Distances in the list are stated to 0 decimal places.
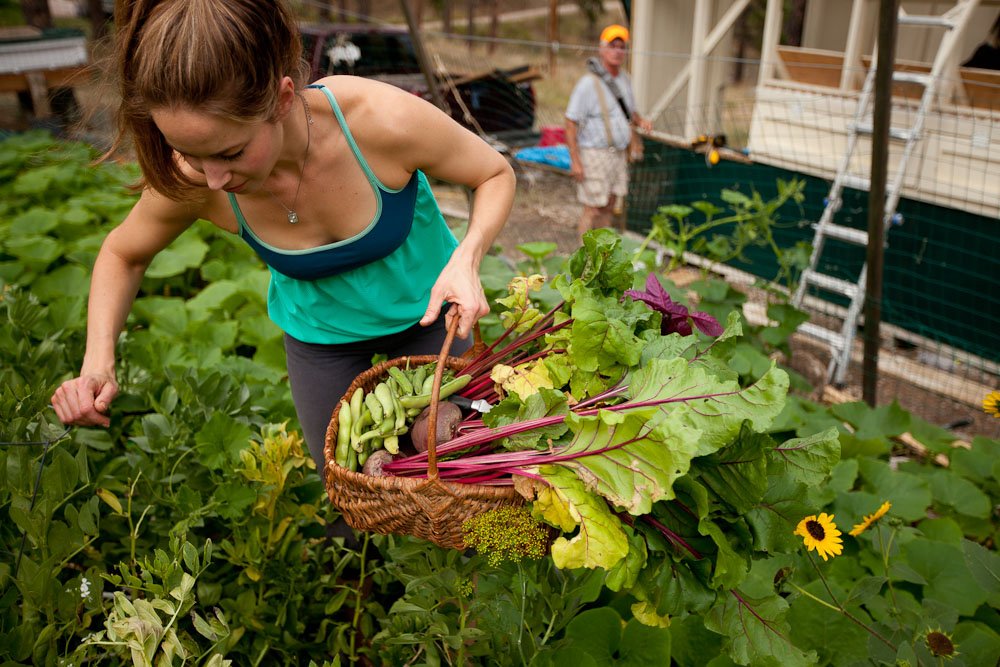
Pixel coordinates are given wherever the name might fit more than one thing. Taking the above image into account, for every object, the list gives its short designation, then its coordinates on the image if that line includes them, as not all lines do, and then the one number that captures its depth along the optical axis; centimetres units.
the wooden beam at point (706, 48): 637
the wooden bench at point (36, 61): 1132
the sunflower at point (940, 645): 169
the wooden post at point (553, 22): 1534
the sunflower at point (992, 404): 241
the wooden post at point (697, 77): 684
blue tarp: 859
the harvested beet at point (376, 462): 150
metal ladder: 486
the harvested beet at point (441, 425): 155
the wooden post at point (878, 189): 309
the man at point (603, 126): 630
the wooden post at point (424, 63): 498
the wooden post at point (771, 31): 626
